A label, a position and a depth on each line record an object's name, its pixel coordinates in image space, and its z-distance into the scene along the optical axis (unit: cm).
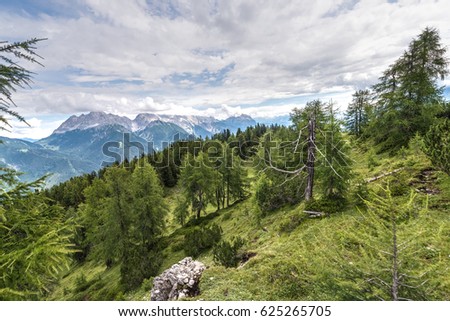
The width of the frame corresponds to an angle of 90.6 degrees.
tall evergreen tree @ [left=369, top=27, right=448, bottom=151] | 2311
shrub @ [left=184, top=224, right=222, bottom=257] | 2188
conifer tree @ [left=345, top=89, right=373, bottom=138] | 6112
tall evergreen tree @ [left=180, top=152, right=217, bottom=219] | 3522
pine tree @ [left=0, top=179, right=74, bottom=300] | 420
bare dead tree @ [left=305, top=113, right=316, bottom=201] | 1369
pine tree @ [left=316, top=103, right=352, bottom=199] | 1346
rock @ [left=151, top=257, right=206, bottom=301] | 1035
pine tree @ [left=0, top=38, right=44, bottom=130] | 472
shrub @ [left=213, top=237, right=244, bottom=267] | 1344
